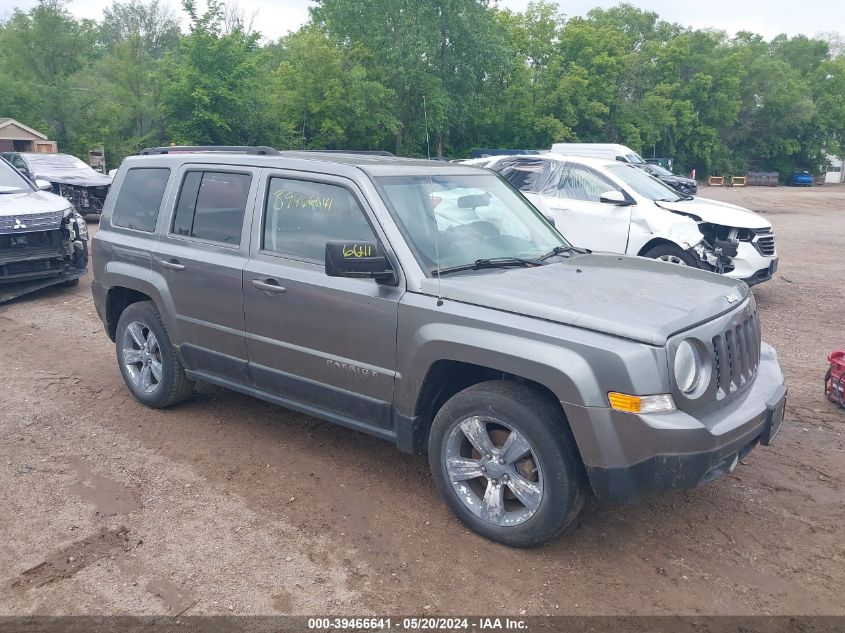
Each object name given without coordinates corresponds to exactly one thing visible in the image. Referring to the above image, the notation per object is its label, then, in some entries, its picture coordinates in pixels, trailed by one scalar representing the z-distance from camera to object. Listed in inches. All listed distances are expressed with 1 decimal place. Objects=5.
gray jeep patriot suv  130.0
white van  996.1
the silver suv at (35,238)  352.2
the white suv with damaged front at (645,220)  353.4
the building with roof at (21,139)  1023.6
